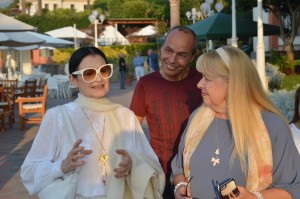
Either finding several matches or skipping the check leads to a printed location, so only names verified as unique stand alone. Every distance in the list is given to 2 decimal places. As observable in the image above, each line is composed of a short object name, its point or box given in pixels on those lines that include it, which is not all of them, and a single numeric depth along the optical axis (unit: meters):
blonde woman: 2.12
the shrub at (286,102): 6.07
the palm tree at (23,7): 47.73
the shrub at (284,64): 16.77
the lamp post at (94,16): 25.89
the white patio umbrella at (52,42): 21.34
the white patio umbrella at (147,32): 36.59
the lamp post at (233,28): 13.04
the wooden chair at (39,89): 14.59
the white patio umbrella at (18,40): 15.22
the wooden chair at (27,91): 13.61
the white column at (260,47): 11.21
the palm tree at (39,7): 48.20
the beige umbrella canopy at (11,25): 10.20
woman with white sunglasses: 2.33
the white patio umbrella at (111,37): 37.03
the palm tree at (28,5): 67.43
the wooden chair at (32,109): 11.23
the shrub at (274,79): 12.42
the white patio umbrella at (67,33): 28.01
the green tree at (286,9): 18.98
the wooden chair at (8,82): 15.48
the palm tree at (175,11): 16.91
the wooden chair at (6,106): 11.00
